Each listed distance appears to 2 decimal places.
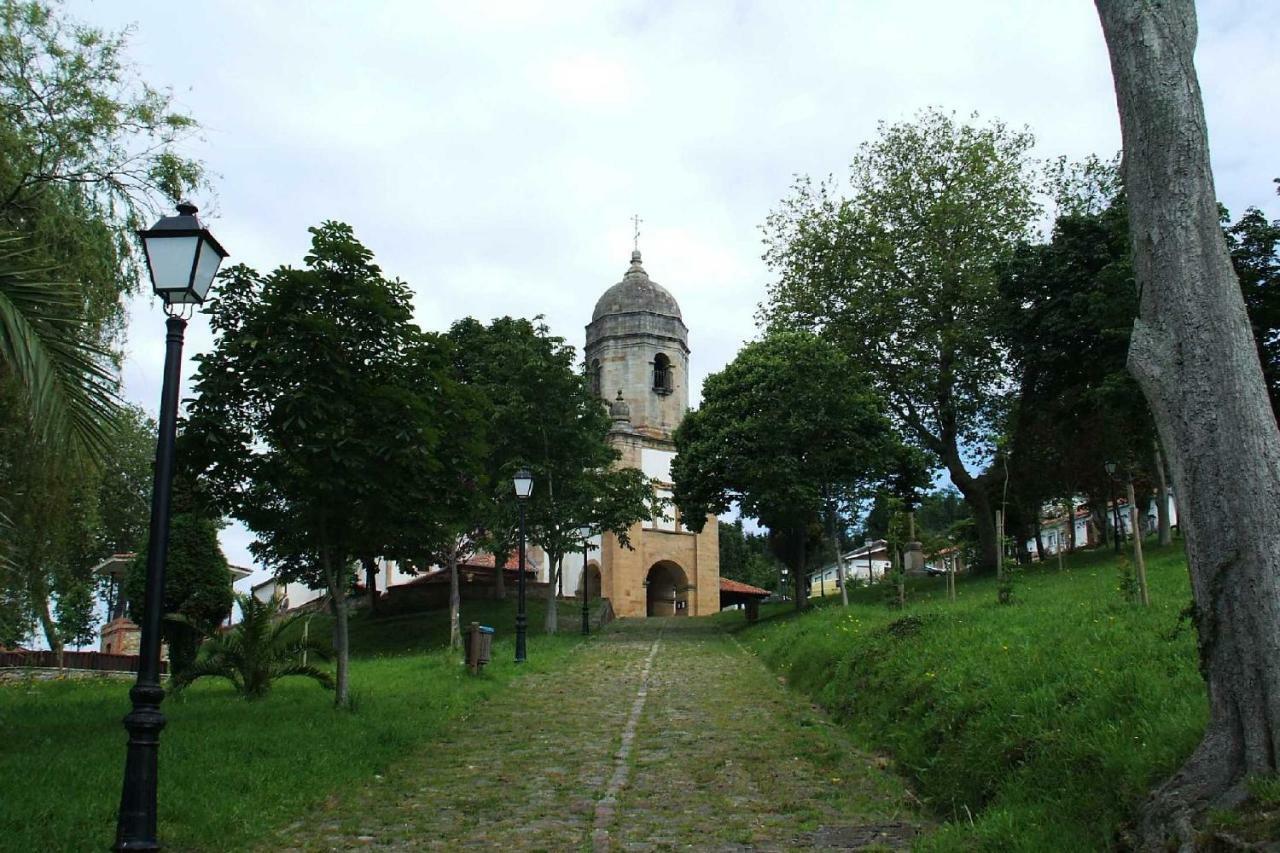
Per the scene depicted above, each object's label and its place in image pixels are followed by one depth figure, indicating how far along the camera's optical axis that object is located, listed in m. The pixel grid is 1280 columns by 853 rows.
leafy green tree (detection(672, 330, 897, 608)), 26.47
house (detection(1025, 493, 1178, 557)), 39.20
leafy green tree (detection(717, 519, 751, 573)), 82.38
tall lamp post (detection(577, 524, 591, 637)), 28.94
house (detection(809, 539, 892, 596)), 82.31
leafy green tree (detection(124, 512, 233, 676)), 17.47
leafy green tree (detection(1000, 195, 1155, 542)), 22.70
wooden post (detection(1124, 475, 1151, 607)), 10.83
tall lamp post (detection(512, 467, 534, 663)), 18.92
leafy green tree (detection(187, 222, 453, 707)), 11.12
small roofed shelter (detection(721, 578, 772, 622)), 49.34
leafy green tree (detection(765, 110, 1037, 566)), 29.78
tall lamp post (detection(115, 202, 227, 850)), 5.41
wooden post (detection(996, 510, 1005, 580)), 15.16
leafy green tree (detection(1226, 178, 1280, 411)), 22.02
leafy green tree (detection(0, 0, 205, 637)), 9.50
